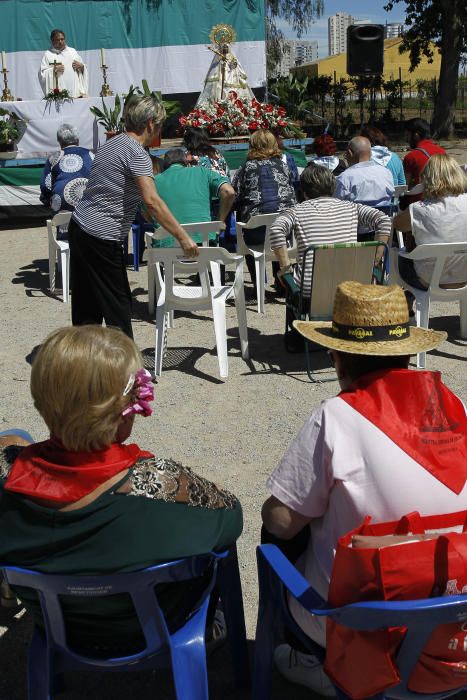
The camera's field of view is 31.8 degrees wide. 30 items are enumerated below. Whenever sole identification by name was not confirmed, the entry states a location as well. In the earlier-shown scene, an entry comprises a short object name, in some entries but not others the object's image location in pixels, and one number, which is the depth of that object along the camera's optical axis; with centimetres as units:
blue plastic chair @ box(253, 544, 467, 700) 165
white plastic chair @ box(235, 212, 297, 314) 678
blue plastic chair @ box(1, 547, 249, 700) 187
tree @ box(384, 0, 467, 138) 2291
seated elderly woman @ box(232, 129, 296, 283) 688
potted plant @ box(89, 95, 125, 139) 1159
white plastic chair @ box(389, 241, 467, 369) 534
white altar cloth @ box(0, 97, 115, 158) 1196
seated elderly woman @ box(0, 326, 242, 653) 187
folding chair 506
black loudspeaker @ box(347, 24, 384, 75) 1797
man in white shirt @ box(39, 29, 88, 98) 1315
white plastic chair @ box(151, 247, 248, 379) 529
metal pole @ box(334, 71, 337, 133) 2370
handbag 167
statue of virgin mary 1391
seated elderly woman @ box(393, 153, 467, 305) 534
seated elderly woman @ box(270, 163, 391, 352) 541
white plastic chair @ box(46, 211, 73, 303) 741
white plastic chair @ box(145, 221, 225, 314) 584
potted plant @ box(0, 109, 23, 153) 1148
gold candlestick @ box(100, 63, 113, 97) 1386
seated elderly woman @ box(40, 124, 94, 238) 759
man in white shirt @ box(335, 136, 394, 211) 692
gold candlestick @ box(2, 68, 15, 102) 1331
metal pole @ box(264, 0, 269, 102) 1684
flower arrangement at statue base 1045
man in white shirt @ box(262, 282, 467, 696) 192
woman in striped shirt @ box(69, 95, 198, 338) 469
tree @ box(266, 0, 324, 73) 2770
